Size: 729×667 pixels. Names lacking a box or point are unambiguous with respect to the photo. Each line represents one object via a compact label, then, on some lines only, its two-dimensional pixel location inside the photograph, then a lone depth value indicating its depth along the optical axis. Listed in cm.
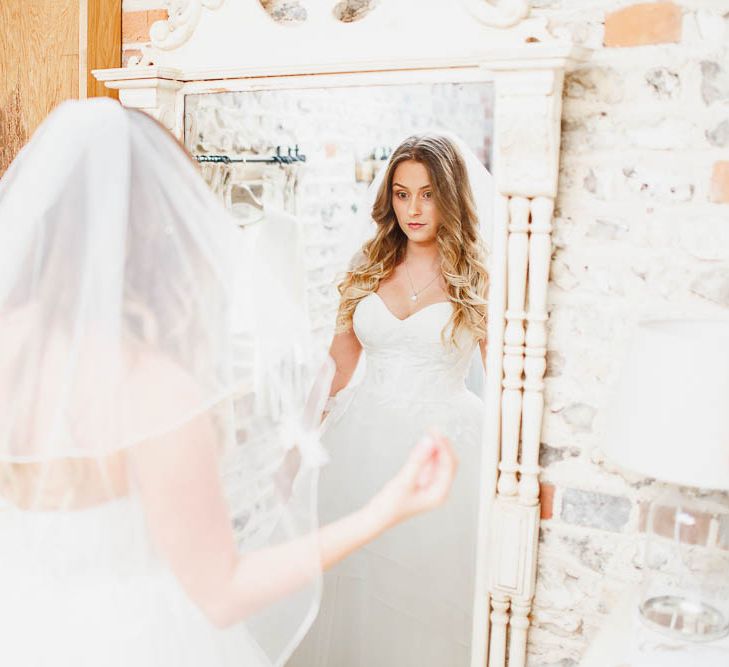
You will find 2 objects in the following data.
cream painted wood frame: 162
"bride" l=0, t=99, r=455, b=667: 123
